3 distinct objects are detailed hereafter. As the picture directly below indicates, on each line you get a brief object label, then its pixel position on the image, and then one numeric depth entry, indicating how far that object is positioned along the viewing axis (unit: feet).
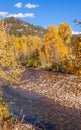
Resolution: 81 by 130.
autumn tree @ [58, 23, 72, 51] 115.03
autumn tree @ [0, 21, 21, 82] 21.78
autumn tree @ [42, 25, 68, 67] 99.98
